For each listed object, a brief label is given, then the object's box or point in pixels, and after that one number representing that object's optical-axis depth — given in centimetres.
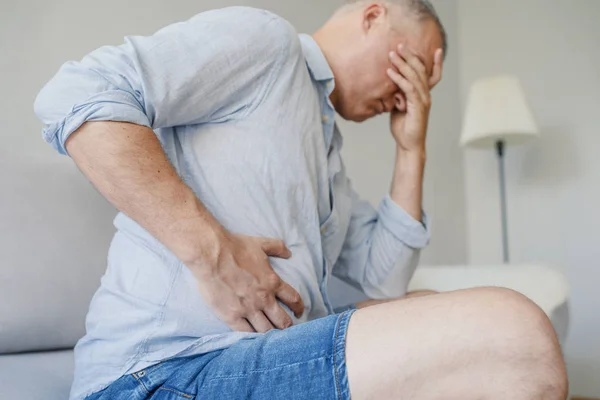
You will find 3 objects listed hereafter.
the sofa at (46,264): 95
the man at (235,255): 56
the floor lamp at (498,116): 242
